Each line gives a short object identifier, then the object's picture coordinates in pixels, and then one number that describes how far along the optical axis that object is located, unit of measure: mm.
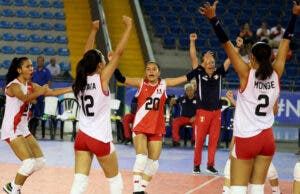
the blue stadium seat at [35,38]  26500
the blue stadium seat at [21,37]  26469
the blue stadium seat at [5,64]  24953
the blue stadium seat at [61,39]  26422
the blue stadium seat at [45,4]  27831
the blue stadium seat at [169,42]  25523
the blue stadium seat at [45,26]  26953
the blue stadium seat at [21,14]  27375
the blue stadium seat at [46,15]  27422
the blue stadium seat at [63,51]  25734
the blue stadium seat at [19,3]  27938
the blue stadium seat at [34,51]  25781
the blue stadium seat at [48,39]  26469
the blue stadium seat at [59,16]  27469
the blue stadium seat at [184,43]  25422
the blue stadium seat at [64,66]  24702
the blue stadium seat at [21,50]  25823
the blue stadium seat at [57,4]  27938
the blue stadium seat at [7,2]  28031
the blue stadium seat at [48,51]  25844
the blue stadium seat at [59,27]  27000
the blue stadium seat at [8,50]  25891
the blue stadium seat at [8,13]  27391
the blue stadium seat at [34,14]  27375
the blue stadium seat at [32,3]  27844
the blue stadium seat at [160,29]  26344
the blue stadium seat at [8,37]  26438
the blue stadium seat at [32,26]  26906
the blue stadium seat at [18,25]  26905
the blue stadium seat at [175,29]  26422
